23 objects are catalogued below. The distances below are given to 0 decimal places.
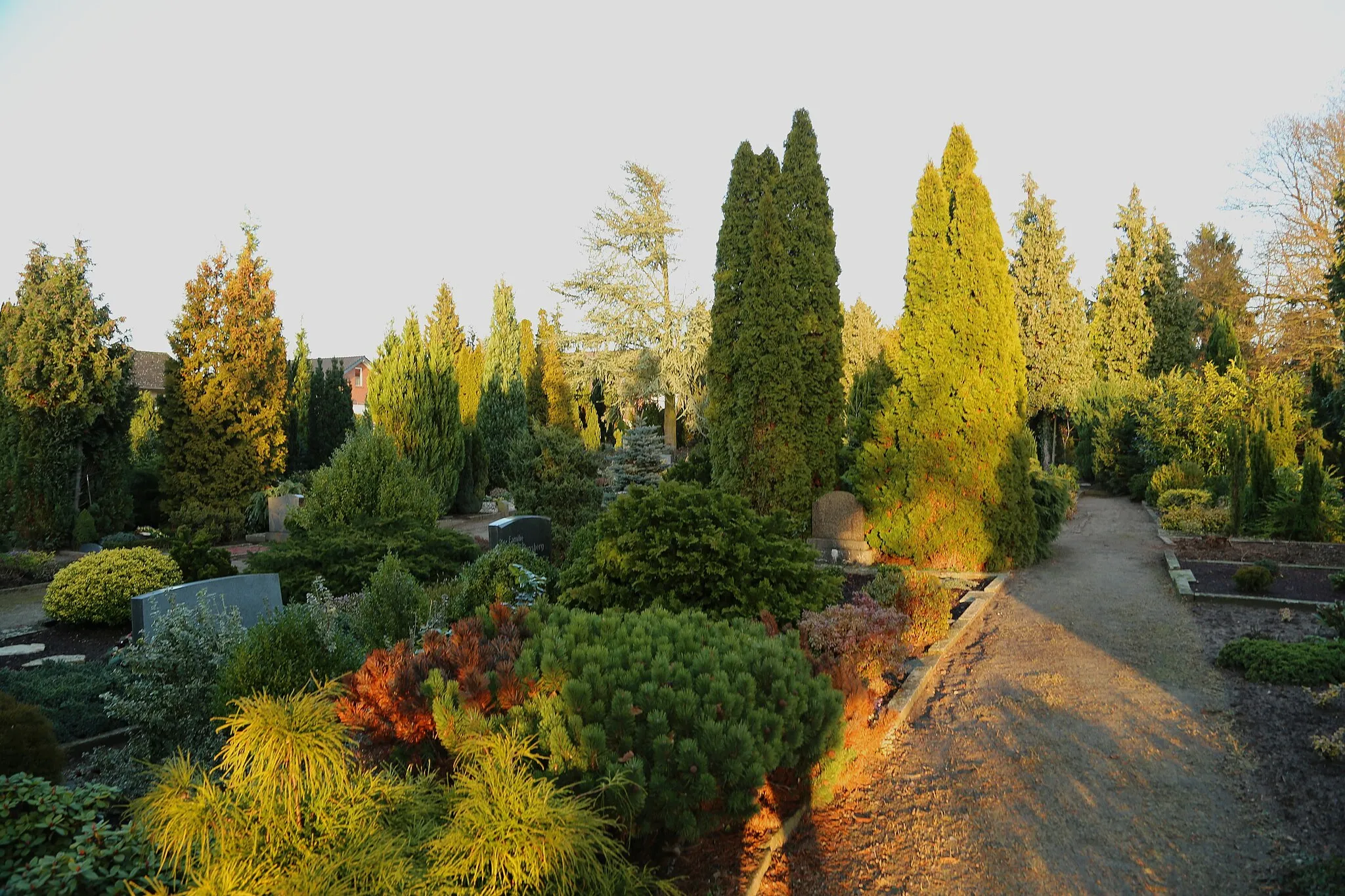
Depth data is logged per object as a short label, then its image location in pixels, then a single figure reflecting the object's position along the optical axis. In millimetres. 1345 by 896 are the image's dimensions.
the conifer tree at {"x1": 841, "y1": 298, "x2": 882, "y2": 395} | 27719
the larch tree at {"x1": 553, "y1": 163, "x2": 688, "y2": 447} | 29188
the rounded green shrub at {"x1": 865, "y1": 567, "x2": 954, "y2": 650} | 6430
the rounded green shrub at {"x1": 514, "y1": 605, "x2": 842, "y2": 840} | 2803
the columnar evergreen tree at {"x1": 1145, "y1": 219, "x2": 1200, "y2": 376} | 26875
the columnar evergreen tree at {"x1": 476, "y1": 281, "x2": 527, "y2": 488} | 22781
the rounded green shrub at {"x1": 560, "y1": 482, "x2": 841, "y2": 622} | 5535
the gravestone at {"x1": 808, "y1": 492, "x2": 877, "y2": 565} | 10898
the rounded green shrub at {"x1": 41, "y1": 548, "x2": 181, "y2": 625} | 7504
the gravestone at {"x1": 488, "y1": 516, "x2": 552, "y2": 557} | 9273
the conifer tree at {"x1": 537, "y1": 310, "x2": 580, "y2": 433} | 27922
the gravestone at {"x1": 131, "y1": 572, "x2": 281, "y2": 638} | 5676
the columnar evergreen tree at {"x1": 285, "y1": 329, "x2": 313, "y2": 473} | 20109
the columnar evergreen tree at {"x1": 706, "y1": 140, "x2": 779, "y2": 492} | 11398
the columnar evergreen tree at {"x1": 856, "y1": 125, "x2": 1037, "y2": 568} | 10133
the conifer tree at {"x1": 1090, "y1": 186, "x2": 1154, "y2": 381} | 26906
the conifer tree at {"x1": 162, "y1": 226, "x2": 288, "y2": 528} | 14852
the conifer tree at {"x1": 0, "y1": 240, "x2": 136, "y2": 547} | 12781
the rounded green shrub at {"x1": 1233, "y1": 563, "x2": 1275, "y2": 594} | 7945
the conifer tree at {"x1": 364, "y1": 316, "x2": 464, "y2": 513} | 16406
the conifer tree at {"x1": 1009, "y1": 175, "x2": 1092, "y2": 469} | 25047
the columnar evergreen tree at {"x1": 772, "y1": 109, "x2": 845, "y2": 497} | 11125
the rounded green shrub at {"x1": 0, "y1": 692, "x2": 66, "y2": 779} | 3377
